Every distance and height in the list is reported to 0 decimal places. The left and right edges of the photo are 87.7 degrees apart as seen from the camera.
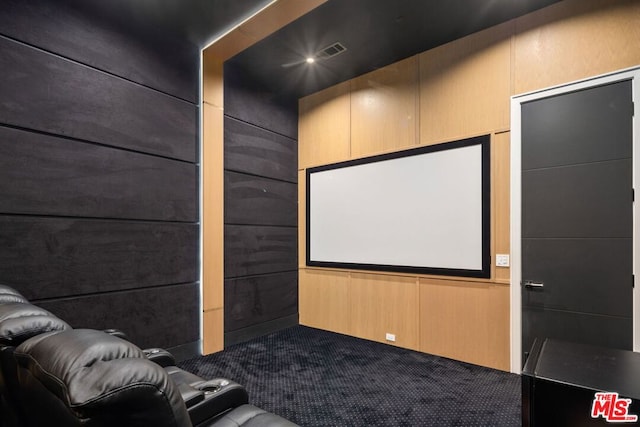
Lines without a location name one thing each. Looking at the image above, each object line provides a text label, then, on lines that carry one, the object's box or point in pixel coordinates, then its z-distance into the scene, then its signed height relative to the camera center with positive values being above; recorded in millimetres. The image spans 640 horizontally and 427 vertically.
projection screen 3316 +62
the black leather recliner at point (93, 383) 583 -315
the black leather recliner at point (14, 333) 978 -352
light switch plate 3117 -411
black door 2602 -6
